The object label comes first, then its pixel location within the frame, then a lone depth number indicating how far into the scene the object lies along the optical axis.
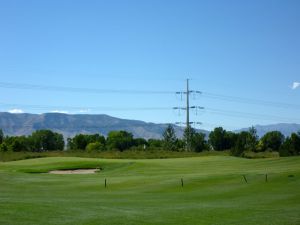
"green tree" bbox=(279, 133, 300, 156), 76.41
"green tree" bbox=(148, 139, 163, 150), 190.35
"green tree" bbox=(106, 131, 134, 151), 191.56
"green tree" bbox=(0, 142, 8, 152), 140.38
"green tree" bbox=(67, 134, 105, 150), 179.50
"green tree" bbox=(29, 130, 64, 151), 191.25
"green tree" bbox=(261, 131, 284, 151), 160.29
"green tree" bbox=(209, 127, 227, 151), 168.88
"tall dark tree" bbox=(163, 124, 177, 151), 179.38
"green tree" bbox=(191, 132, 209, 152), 138.62
